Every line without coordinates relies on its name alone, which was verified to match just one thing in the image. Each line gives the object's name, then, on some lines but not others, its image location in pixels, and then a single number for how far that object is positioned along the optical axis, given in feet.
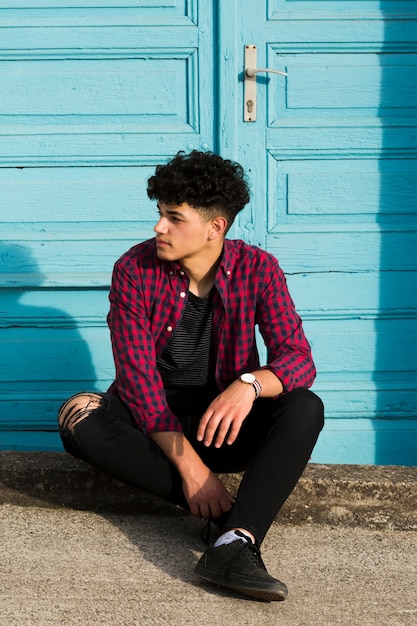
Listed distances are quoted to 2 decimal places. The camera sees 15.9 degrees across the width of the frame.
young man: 14.91
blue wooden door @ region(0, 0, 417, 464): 20.92
